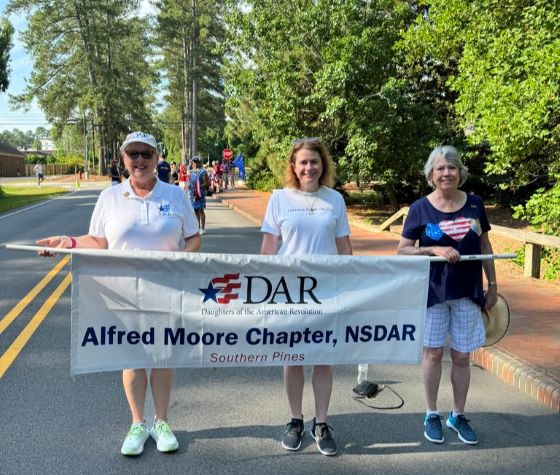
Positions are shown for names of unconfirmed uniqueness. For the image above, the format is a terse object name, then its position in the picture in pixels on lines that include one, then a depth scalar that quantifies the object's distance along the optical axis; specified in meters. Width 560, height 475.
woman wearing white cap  3.39
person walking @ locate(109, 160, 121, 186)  23.29
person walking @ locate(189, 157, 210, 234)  13.74
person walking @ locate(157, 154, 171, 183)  16.34
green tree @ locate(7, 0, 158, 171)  54.50
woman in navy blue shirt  3.53
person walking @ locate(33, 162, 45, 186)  45.79
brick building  77.00
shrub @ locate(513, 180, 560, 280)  7.97
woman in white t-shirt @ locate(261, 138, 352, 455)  3.47
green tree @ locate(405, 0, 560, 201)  7.69
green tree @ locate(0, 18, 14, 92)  27.36
